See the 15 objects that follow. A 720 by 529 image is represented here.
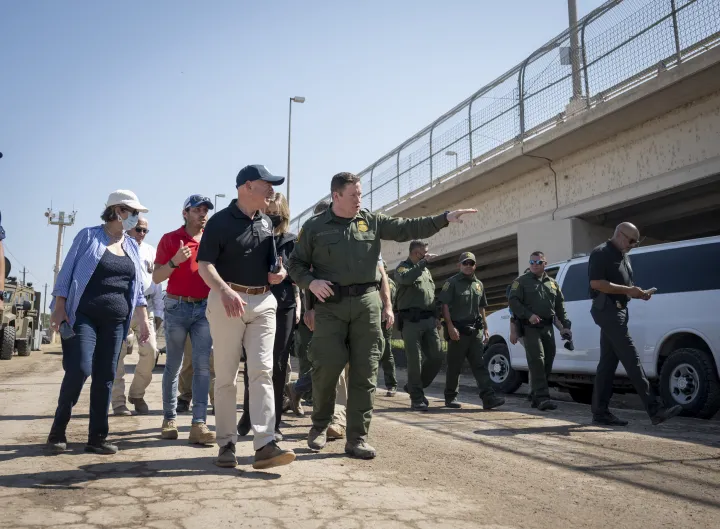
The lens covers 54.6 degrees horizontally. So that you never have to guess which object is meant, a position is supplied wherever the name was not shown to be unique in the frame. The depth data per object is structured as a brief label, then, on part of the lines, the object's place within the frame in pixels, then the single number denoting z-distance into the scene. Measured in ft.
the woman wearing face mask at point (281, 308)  16.97
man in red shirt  16.83
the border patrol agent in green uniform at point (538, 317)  26.14
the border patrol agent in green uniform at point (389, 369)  32.99
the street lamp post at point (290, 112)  99.81
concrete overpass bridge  36.01
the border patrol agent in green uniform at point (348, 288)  15.29
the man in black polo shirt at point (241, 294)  13.42
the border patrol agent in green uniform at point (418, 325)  25.46
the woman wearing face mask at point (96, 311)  14.44
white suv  24.25
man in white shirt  21.90
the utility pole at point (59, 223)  228.63
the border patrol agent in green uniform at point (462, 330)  26.27
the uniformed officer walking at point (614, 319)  20.61
